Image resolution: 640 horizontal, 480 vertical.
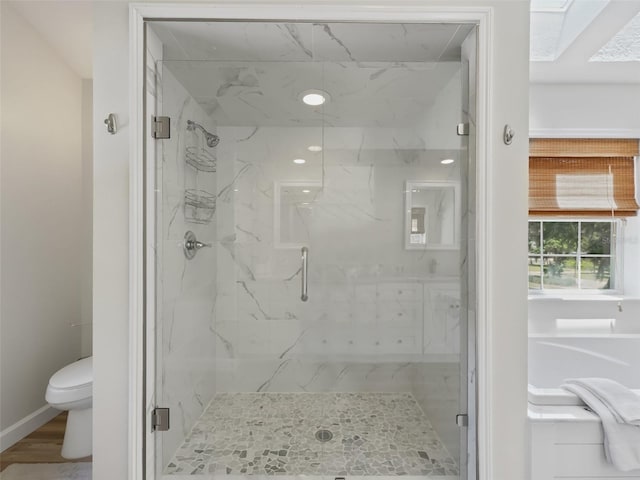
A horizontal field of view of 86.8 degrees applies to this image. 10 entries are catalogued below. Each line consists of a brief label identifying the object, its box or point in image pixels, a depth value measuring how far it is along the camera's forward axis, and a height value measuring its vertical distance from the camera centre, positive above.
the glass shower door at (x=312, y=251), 1.59 -0.06
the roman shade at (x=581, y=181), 2.58 +0.45
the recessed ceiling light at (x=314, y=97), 1.66 +0.70
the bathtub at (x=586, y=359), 2.31 -0.82
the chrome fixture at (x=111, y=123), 1.44 +0.49
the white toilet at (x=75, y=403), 1.80 -0.89
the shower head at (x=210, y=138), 1.68 +0.50
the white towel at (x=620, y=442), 1.37 -0.83
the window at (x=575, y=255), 2.70 -0.13
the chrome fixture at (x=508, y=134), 1.45 +0.45
